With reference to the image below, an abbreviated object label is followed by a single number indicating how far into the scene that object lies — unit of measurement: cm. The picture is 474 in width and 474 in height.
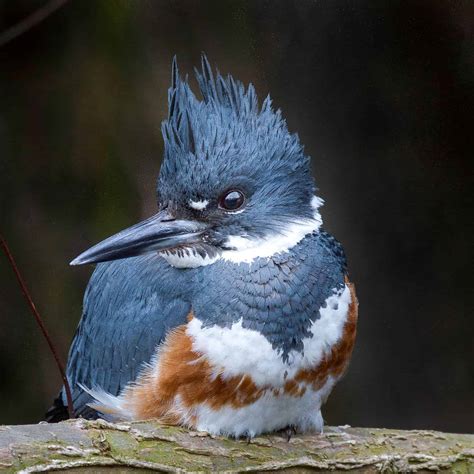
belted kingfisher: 506
